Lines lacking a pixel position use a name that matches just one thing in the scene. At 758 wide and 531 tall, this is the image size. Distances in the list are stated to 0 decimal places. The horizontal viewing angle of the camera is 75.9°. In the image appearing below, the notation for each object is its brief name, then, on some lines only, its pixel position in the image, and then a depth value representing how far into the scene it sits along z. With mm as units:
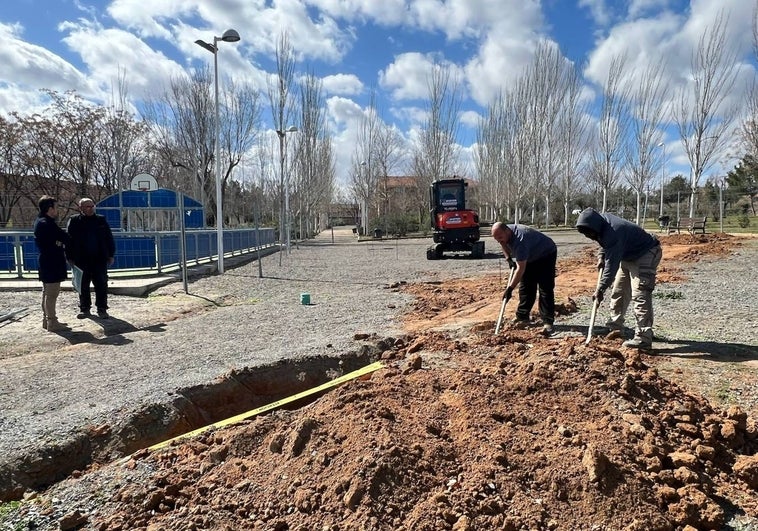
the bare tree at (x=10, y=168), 29984
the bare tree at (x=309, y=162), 33500
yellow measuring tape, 3619
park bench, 21594
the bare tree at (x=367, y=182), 42875
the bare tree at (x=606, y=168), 34594
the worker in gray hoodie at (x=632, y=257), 4633
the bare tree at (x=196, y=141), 30625
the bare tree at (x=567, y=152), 37500
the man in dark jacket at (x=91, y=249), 7148
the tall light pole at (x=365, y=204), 42938
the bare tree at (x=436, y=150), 37594
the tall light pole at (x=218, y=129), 12250
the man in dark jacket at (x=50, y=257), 6707
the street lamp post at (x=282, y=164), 24058
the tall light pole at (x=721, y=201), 22609
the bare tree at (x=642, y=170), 32375
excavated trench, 3418
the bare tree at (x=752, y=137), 21016
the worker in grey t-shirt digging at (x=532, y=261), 5525
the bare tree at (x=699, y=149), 27250
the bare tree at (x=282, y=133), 24331
